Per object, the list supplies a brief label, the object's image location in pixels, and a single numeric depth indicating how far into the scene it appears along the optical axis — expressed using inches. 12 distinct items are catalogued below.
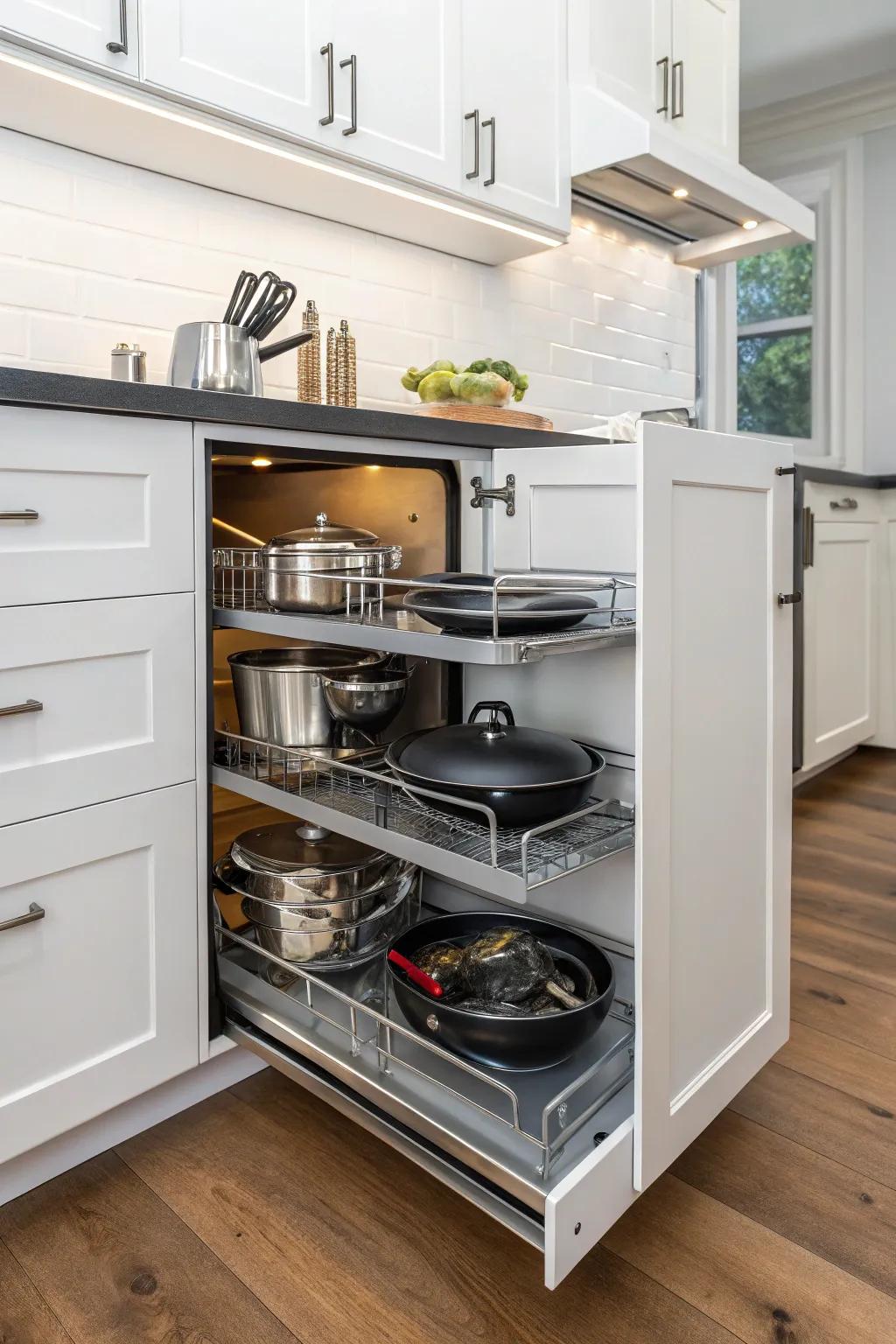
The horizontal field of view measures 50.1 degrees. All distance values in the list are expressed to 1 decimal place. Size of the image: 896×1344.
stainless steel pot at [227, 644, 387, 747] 54.9
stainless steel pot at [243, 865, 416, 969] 53.2
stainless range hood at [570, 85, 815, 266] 85.0
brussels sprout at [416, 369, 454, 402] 73.2
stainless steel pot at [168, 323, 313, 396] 59.3
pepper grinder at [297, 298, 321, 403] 72.6
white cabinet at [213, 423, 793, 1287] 38.9
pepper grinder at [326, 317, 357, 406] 73.4
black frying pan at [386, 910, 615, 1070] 42.1
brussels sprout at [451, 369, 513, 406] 71.9
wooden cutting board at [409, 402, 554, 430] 71.1
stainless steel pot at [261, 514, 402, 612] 53.1
